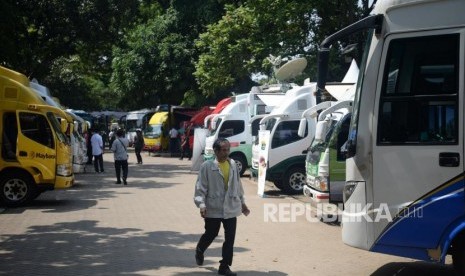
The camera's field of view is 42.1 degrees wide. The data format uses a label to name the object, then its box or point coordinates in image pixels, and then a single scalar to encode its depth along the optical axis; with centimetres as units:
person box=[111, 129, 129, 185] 1866
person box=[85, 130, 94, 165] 2745
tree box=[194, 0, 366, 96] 2277
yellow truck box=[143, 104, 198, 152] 3772
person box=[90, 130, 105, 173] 2317
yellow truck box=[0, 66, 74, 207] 1423
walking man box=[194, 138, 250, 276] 751
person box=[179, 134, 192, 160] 3267
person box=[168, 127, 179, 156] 3619
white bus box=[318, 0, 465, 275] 609
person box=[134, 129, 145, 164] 2937
